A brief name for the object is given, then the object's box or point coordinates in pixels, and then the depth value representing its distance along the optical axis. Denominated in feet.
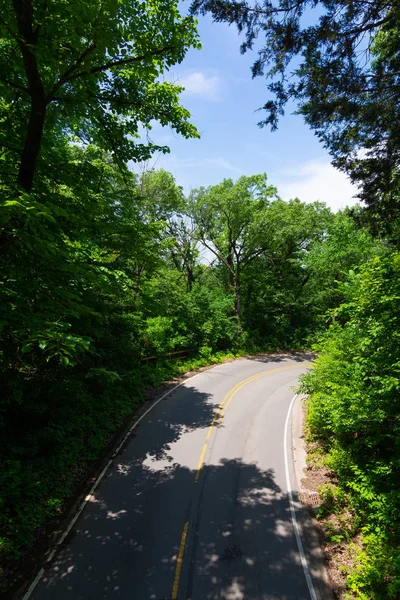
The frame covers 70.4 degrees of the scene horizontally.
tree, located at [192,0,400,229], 18.02
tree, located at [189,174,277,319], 84.12
